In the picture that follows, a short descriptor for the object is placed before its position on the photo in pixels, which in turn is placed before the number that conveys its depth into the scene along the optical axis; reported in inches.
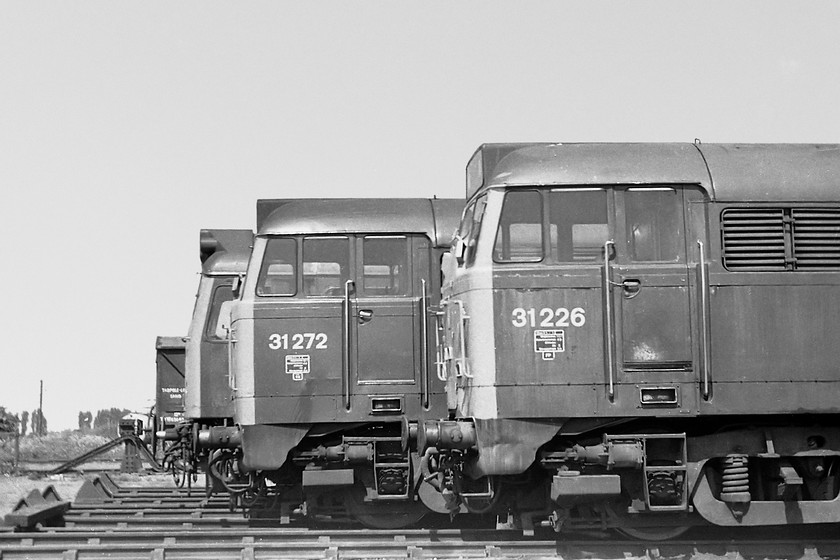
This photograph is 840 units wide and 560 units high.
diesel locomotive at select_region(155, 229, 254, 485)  575.2
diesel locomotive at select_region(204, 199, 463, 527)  474.9
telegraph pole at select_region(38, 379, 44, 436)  1941.4
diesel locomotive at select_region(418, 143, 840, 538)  378.9
